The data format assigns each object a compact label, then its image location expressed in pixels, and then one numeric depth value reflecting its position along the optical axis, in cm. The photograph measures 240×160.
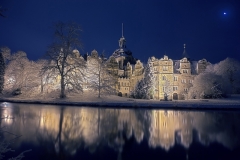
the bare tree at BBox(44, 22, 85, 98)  3284
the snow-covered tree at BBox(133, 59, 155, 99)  4044
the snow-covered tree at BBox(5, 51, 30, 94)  4172
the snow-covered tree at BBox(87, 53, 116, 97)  3725
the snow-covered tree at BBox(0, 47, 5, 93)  3591
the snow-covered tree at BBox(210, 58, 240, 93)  4459
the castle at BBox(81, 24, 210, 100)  4657
